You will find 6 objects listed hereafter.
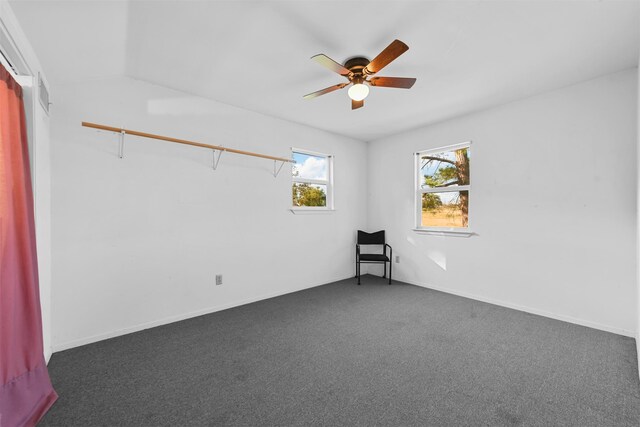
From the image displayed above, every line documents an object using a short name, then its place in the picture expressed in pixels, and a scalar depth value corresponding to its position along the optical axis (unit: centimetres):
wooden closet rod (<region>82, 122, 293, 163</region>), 238
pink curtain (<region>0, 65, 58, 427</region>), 145
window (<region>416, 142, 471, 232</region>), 386
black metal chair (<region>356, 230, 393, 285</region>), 445
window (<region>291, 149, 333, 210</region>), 415
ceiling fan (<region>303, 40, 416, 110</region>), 200
